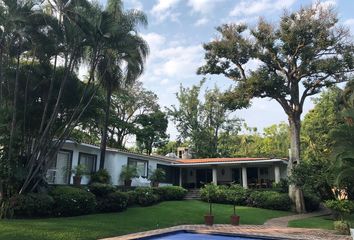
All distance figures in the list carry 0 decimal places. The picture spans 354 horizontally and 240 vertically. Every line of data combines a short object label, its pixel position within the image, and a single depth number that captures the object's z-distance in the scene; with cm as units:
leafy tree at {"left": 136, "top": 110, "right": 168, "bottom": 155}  4081
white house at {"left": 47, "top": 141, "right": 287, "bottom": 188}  2259
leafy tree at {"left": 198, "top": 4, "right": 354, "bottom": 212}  2300
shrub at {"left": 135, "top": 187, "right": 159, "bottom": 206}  2123
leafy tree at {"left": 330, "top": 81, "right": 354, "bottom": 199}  1314
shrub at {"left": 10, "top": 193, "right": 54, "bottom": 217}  1388
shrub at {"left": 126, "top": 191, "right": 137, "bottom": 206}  2044
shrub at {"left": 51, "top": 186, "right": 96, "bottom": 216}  1534
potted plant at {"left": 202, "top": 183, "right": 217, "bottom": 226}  1572
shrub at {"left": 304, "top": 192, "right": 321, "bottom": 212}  2492
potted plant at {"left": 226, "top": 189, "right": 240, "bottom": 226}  2474
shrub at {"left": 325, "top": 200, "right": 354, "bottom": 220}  1560
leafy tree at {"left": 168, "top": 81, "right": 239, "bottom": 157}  4584
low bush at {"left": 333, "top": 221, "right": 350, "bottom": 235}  1450
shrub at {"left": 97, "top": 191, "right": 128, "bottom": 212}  1755
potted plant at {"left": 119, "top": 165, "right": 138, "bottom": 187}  2514
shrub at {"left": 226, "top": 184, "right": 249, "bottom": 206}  2517
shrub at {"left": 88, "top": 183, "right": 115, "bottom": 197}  1820
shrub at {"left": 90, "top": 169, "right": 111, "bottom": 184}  2238
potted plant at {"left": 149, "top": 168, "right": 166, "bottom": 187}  2803
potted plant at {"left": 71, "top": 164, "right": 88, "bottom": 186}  2192
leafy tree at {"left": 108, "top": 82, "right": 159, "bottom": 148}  3919
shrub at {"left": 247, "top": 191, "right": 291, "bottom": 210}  2381
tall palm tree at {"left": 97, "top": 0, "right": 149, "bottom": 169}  1587
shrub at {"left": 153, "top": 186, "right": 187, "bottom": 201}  2458
